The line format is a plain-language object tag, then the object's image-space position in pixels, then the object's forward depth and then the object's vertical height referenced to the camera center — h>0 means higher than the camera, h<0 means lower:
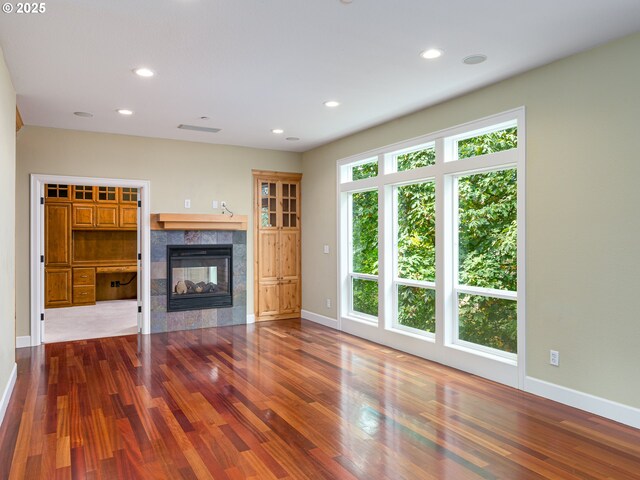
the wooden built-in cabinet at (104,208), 8.72 +0.64
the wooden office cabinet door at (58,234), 8.38 +0.12
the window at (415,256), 4.95 -0.20
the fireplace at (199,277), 6.47 -0.54
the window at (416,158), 4.93 +0.91
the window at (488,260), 4.07 -0.20
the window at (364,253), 5.82 -0.19
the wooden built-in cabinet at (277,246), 7.13 -0.10
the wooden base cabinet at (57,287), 8.40 -0.87
